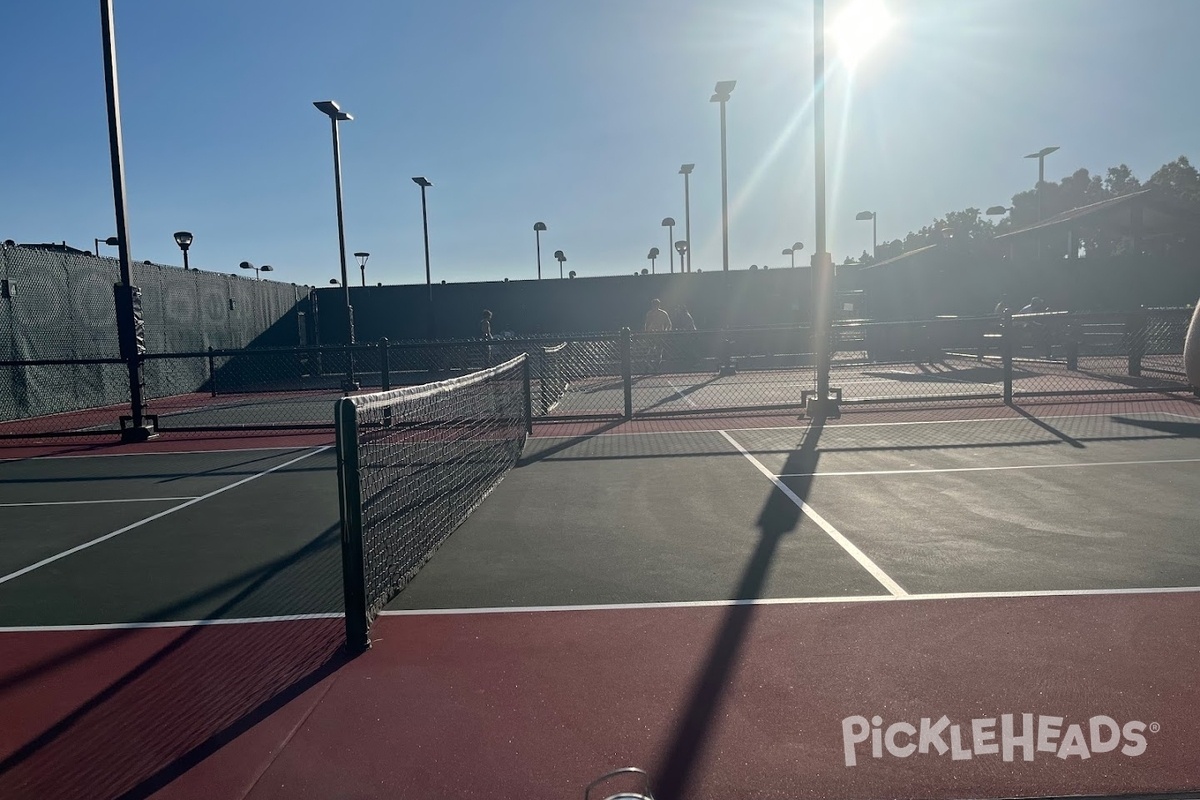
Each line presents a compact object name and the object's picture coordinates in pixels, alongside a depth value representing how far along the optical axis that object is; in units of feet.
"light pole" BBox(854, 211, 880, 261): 172.65
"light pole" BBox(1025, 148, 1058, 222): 108.17
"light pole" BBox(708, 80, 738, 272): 69.36
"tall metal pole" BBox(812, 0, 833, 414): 37.88
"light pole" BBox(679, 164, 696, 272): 106.36
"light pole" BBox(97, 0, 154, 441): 37.78
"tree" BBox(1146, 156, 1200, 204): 205.95
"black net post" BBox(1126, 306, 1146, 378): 51.90
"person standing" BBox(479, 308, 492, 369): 53.34
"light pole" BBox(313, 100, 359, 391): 57.57
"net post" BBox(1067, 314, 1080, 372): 59.26
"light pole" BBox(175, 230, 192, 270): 78.28
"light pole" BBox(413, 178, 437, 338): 88.18
